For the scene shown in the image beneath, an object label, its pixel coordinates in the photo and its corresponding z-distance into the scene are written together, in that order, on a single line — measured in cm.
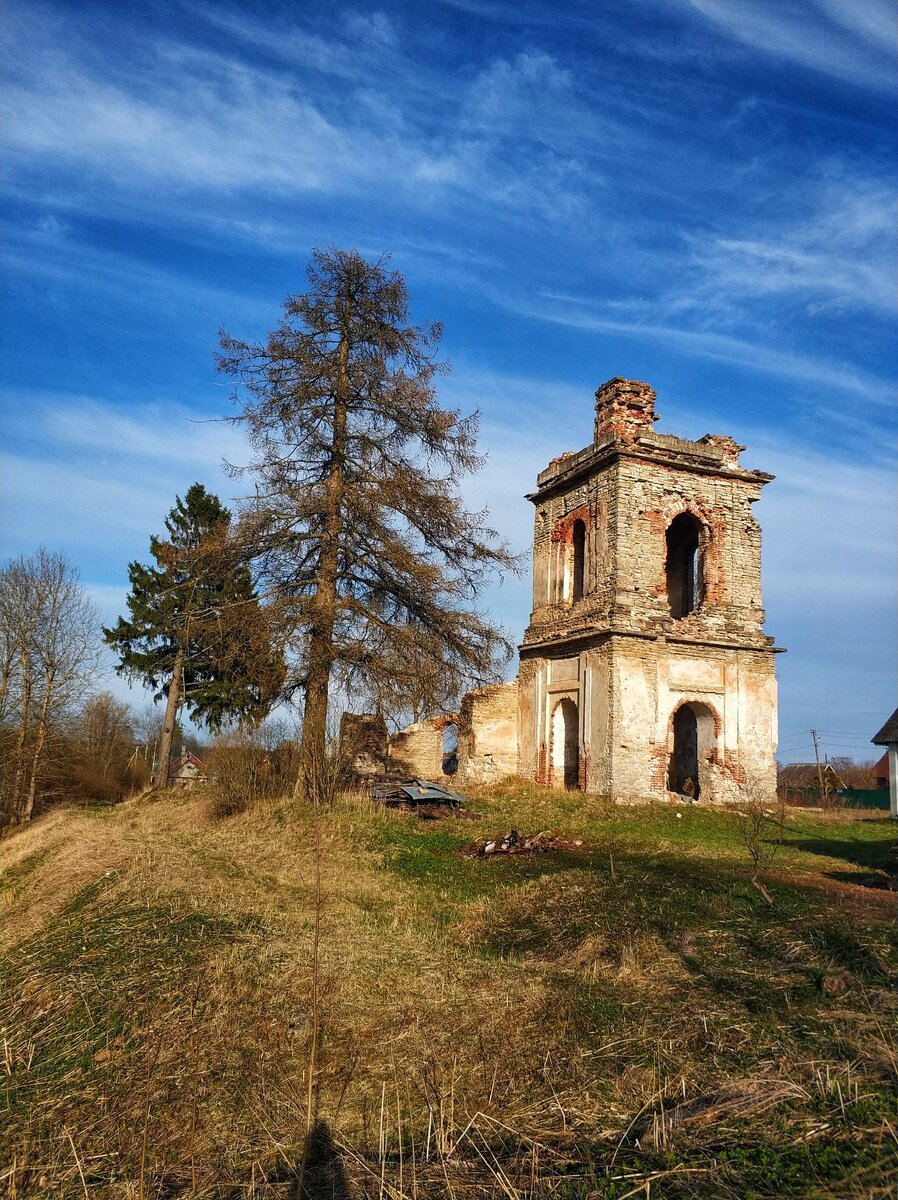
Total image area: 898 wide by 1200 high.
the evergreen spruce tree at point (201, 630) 1446
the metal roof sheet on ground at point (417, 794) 1579
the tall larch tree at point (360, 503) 1501
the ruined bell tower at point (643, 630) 1808
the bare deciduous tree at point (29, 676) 2452
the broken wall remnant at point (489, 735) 2141
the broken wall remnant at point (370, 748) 1883
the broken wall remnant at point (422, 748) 2166
